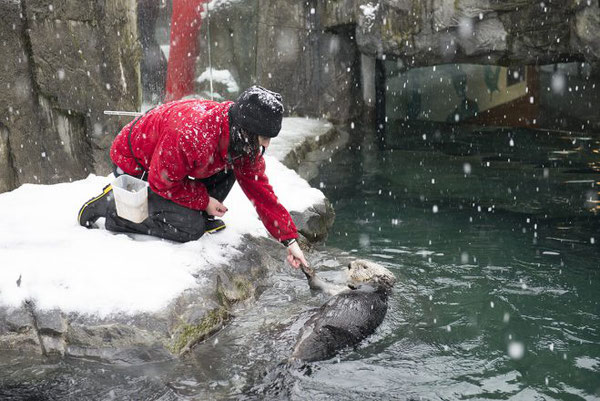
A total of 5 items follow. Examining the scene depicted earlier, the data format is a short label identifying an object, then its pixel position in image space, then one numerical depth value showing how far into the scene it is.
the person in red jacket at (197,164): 3.77
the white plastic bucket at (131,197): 3.94
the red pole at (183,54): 12.96
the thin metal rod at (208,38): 12.85
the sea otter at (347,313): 3.59
